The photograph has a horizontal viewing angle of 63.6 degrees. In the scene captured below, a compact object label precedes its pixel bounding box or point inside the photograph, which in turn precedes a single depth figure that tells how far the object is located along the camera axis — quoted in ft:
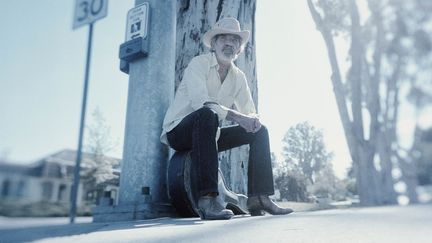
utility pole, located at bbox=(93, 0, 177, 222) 7.67
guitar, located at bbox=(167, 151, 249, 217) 7.30
